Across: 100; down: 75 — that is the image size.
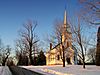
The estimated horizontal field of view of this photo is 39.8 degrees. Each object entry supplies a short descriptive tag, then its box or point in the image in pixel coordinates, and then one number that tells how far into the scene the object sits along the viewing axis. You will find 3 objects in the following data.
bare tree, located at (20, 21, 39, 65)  39.53
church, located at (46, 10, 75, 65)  25.89
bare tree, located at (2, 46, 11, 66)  55.67
